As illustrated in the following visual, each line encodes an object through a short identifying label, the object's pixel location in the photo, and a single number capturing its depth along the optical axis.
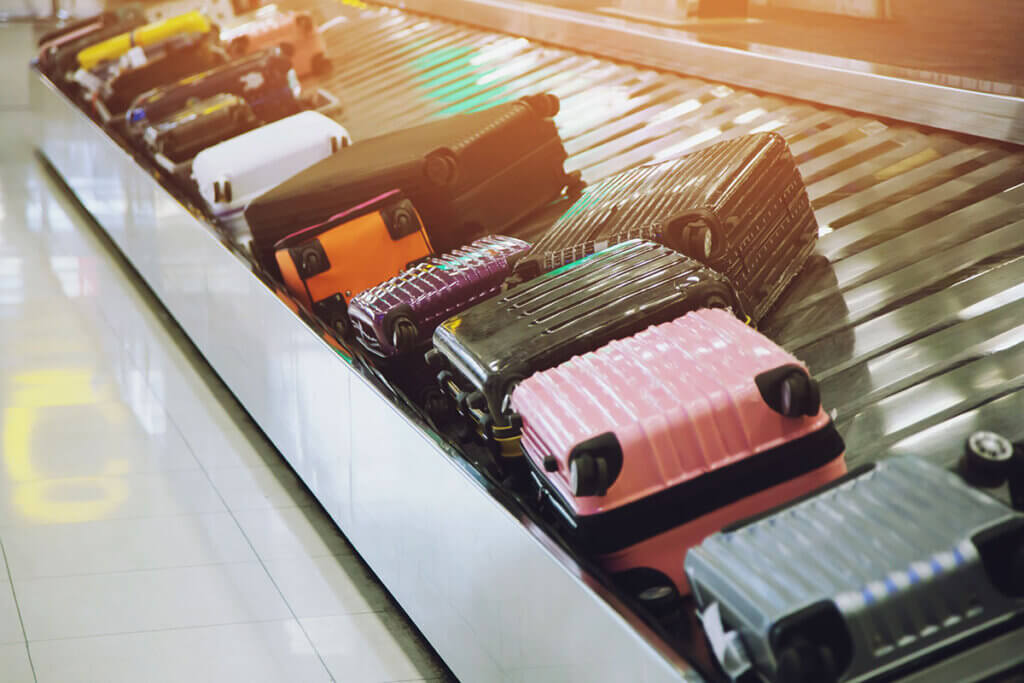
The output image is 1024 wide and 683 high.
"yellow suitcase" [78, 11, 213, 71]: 5.39
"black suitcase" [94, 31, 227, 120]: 5.20
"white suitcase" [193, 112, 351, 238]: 3.65
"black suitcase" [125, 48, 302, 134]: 4.64
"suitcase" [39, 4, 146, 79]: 6.00
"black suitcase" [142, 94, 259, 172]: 4.25
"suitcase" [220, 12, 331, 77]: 5.42
